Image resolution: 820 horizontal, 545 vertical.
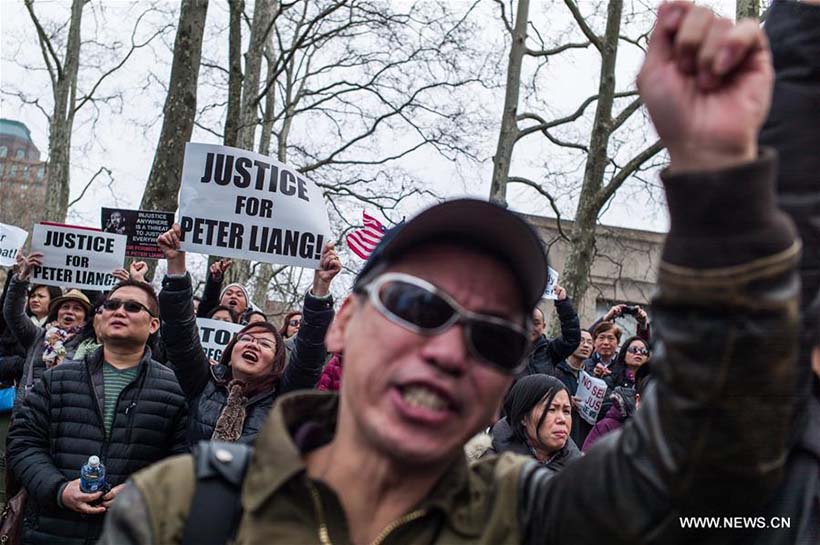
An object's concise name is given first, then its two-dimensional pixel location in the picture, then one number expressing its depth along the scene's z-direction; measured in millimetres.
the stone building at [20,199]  43384
